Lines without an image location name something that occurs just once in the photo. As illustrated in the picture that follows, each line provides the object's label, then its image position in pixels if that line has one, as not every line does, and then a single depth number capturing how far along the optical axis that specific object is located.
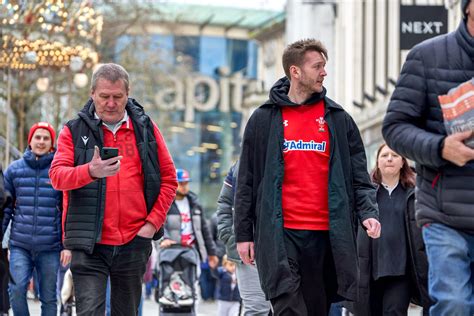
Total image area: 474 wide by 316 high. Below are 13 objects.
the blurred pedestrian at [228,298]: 15.90
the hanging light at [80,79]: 33.03
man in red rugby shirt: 8.20
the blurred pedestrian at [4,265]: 12.15
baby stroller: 15.98
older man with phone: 8.77
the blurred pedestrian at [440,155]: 6.53
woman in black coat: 10.80
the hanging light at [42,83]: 34.09
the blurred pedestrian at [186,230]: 15.77
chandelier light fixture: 26.55
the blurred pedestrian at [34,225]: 12.31
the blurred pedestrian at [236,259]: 10.80
